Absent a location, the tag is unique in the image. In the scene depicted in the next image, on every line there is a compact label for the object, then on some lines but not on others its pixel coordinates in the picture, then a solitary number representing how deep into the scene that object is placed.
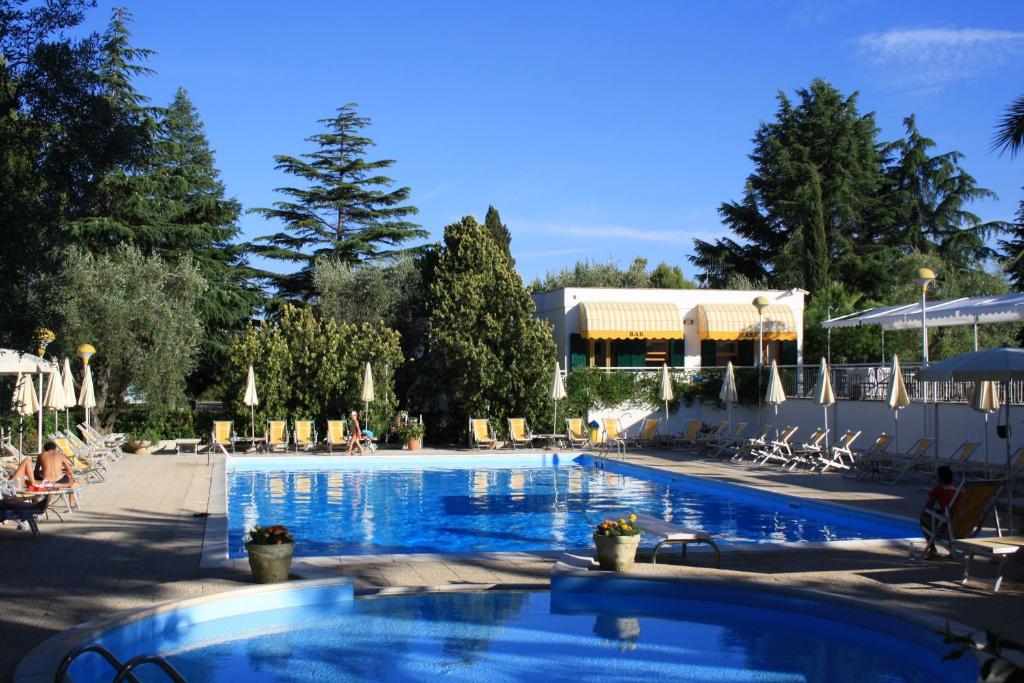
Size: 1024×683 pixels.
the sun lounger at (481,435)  24.97
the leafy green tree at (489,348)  25.55
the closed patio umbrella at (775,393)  22.64
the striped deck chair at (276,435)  24.10
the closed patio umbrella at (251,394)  23.27
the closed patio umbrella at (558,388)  24.97
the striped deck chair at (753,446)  21.72
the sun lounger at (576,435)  25.41
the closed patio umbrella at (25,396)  16.78
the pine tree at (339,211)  36.59
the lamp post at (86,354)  20.75
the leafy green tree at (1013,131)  14.32
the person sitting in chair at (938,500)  9.71
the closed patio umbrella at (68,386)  19.11
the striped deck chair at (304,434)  24.14
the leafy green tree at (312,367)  24.86
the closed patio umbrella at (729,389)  23.89
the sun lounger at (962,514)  9.47
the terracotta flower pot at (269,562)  8.55
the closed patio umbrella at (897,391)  17.92
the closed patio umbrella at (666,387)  25.27
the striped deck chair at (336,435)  24.12
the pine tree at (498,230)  31.22
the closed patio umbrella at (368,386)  24.23
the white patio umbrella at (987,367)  10.67
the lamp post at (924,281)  17.52
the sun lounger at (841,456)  19.19
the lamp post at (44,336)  9.63
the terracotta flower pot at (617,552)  9.14
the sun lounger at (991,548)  8.34
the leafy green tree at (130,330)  24.45
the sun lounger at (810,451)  20.06
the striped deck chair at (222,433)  23.56
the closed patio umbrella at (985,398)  15.47
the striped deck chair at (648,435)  25.70
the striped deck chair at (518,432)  25.20
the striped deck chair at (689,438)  24.46
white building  28.67
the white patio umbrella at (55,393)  17.86
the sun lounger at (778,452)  20.89
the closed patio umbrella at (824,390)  20.08
